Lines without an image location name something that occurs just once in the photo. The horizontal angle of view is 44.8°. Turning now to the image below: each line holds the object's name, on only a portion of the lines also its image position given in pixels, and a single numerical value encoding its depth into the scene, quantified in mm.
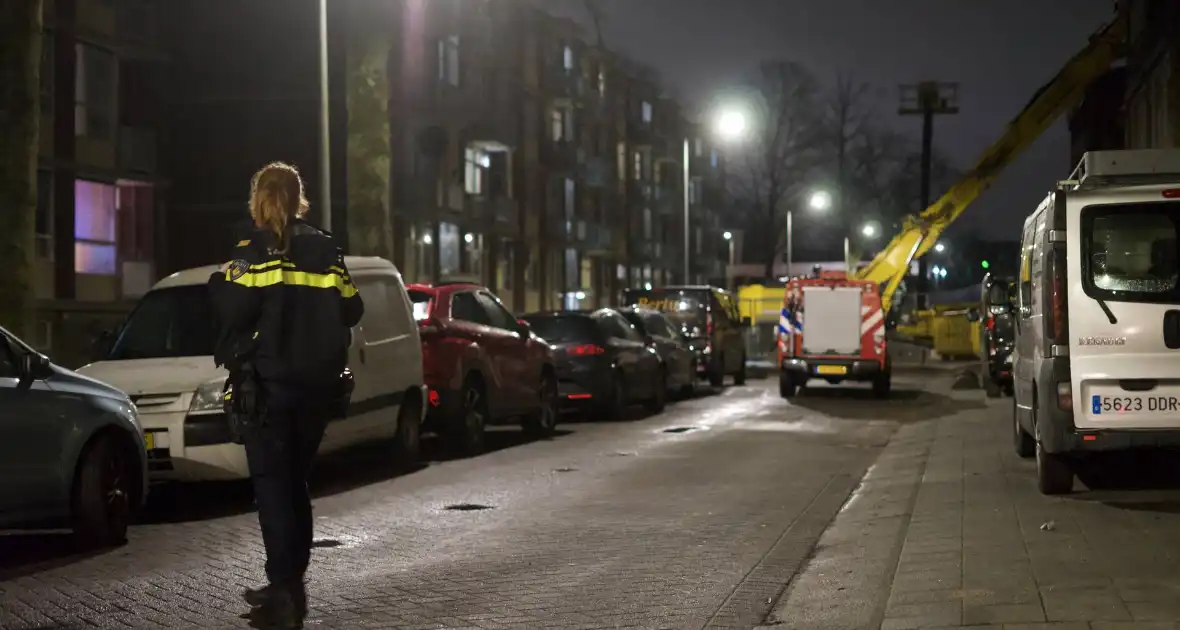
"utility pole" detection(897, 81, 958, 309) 57219
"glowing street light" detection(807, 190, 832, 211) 60875
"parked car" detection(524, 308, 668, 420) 19969
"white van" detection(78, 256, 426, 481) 10734
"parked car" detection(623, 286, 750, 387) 28745
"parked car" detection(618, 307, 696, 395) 23984
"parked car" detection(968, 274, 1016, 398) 22562
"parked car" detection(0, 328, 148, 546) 8438
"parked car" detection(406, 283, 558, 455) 15094
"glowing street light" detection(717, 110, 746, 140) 37125
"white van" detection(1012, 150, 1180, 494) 9859
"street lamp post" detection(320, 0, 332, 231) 20422
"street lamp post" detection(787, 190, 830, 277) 60875
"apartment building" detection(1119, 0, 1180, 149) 22891
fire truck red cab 25297
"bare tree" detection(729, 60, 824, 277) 66188
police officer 6039
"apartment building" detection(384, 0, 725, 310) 42250
